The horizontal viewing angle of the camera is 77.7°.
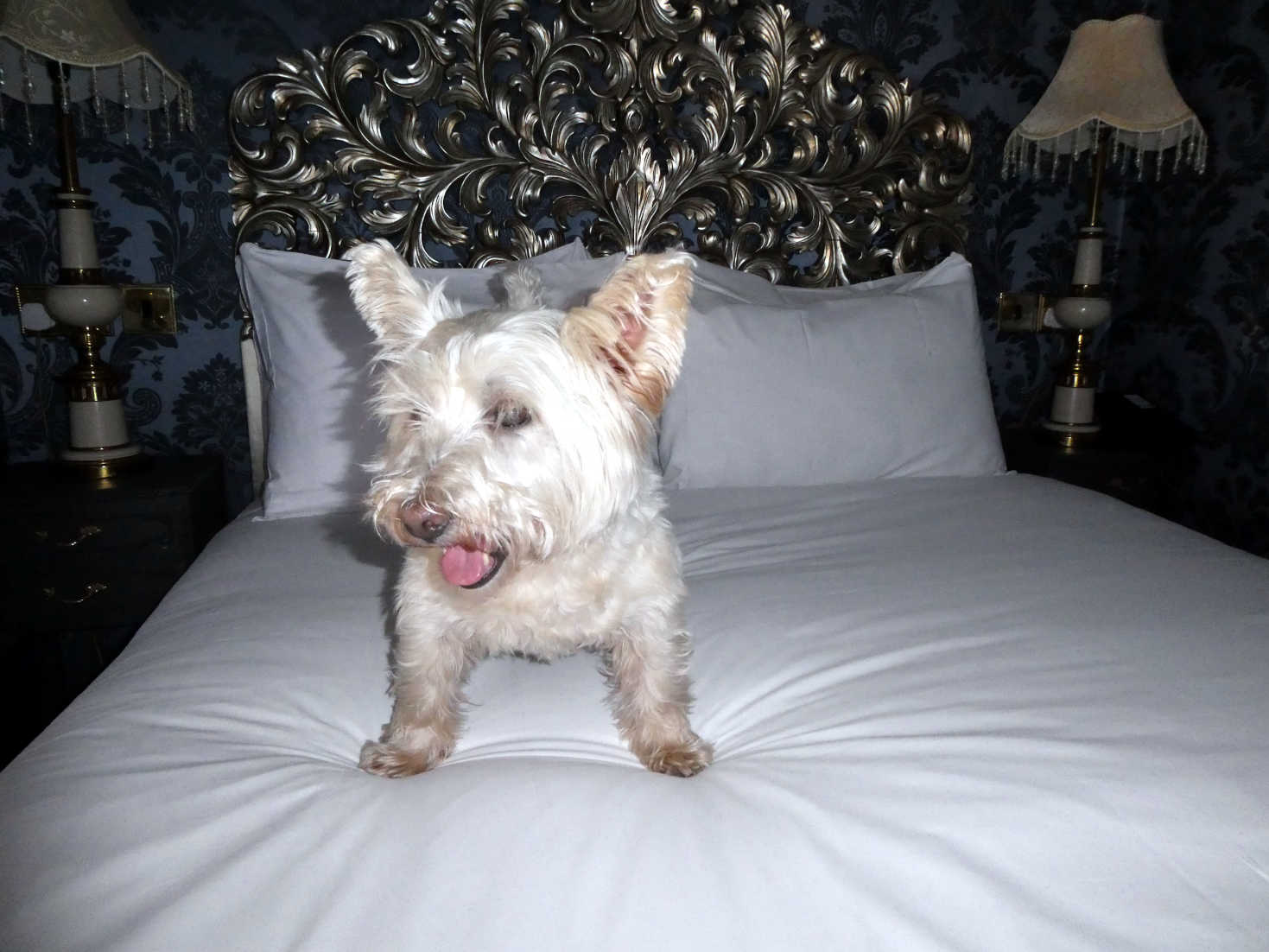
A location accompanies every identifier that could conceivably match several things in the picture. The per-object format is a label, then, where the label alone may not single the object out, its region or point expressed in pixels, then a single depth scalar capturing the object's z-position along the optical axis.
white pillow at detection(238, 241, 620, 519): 2.08
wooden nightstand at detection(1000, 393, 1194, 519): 2.82
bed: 0.80
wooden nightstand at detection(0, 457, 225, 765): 2.20
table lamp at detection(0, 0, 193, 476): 2.14
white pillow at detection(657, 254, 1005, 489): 2.21
